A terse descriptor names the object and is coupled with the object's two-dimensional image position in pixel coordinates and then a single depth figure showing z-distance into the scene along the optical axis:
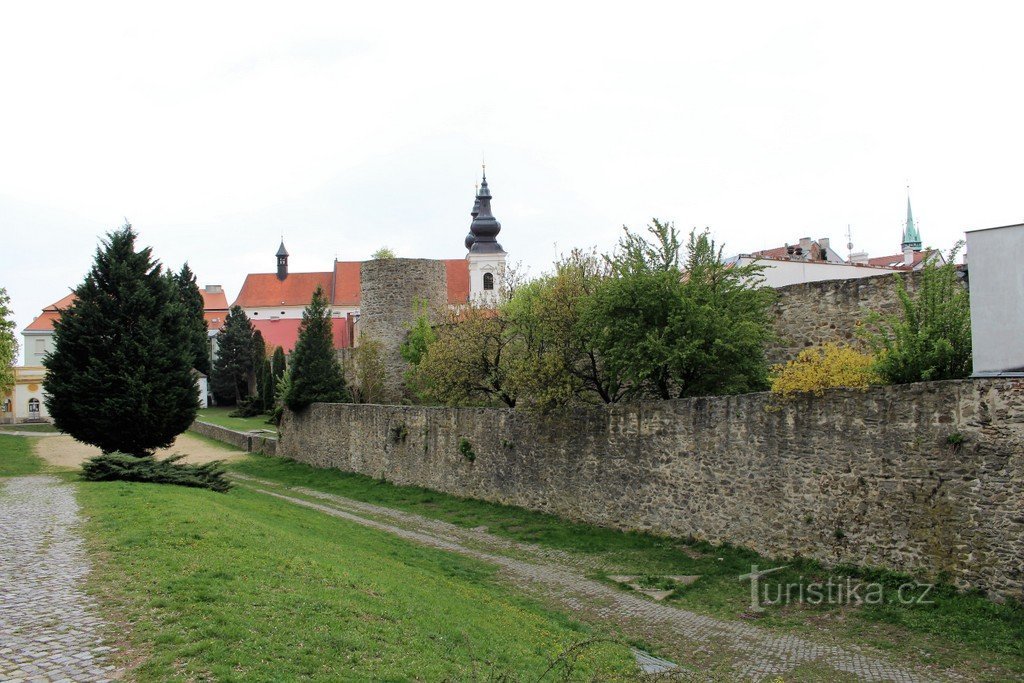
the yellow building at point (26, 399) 58.12
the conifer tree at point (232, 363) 69.31
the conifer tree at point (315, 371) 33.41
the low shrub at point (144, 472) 18.59
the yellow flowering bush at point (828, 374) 13.12
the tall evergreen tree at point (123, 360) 22.25
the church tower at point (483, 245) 73.44
